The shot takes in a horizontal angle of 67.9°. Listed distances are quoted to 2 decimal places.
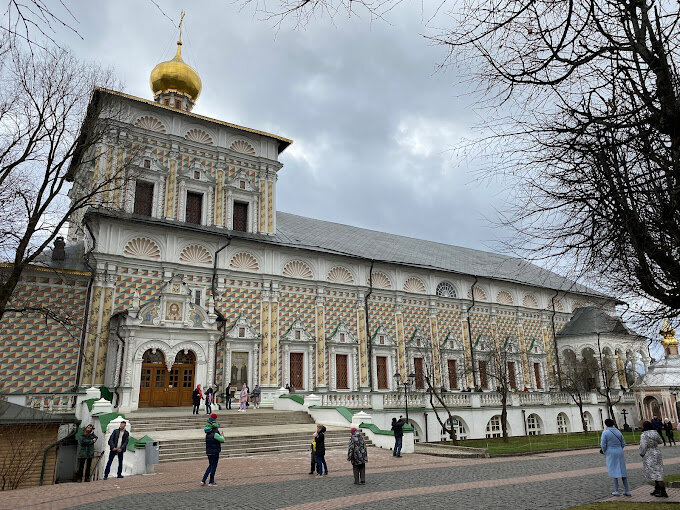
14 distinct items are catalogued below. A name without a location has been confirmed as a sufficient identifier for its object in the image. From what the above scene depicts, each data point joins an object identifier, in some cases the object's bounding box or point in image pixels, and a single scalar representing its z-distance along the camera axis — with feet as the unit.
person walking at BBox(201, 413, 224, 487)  32.07
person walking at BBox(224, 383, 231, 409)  65.51
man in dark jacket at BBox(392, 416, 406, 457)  47.47
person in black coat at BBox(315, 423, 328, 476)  35.94
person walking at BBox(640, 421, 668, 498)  27.48
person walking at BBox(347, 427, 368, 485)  31.99
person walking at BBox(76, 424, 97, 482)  41.55
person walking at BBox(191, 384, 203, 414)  59.67
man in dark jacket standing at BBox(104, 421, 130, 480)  37.02
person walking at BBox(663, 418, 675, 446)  65.72
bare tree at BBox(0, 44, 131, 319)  42.52
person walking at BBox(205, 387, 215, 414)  61.09
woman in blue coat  28.02
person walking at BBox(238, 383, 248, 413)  65.00
